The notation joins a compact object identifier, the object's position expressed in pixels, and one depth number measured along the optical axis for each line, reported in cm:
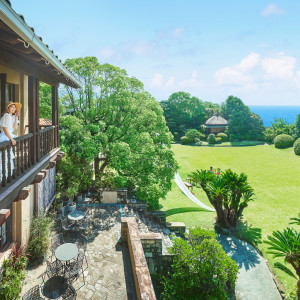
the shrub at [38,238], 955
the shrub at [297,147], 3961
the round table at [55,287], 787
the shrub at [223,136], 5400
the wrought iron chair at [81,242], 1085
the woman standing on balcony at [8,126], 557
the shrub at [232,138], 5456
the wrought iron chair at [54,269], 843
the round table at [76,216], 1217
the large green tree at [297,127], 4918
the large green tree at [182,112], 5921
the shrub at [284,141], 4556
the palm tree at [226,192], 1722
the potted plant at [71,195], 1390
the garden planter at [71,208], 1388
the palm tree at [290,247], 1066
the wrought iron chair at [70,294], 762
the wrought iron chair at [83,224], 1195
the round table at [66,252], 855
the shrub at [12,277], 690
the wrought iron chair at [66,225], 1165
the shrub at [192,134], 5175
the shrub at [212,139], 5184
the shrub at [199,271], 1011
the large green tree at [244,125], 5588
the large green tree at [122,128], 1619
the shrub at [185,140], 5141
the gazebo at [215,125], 5781
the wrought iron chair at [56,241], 980
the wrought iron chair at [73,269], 835
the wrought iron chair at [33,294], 727
